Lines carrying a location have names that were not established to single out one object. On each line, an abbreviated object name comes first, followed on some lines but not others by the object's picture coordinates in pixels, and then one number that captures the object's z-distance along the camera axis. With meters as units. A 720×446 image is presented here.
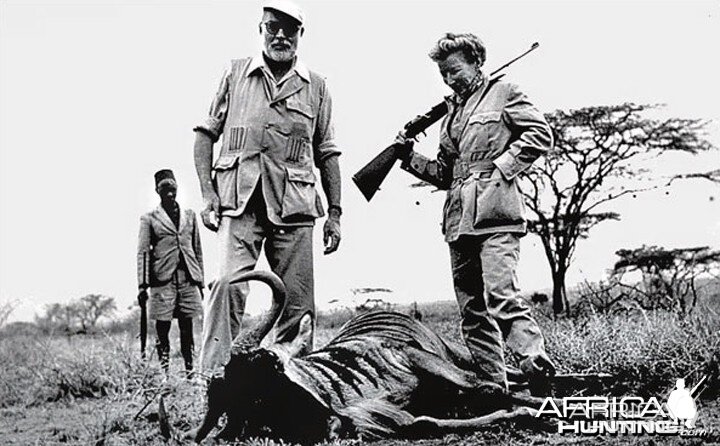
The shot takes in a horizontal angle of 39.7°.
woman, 4.86
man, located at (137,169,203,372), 8.44
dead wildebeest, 4.25
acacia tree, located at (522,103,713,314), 13.86
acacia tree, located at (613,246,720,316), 12.09
